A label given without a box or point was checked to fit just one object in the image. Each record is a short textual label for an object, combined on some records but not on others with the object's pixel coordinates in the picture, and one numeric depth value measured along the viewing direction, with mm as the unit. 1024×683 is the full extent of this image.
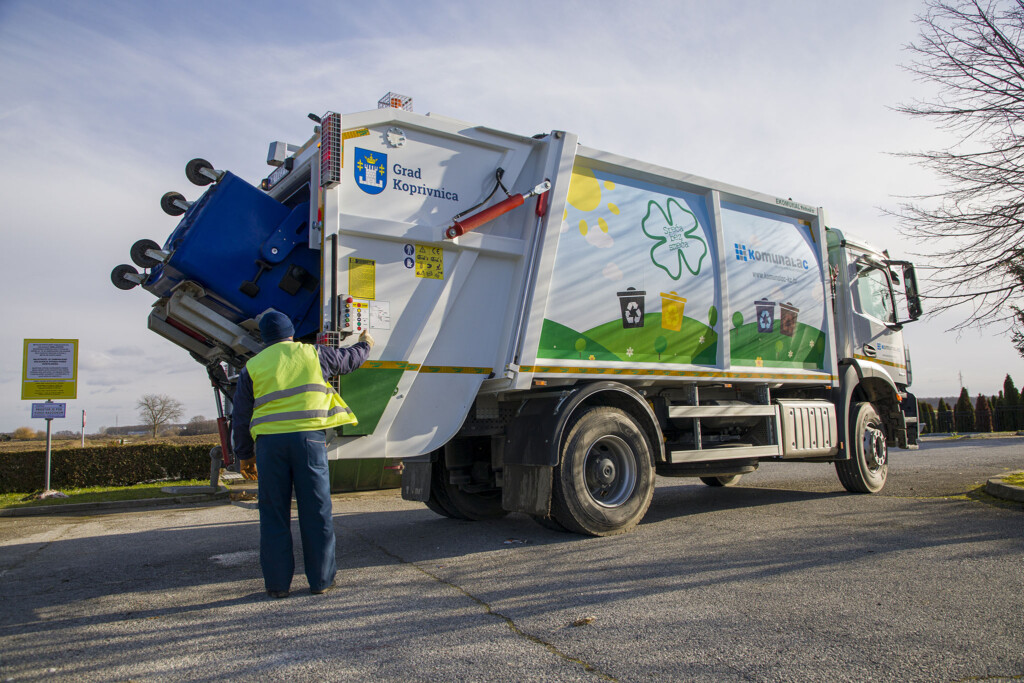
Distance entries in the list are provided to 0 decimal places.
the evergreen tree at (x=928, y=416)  28445
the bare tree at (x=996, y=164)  6840
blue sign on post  11906
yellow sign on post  12062
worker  3881
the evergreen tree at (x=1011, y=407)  27344
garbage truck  4633
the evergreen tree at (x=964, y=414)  28297
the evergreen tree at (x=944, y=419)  28953
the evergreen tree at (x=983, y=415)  27734
